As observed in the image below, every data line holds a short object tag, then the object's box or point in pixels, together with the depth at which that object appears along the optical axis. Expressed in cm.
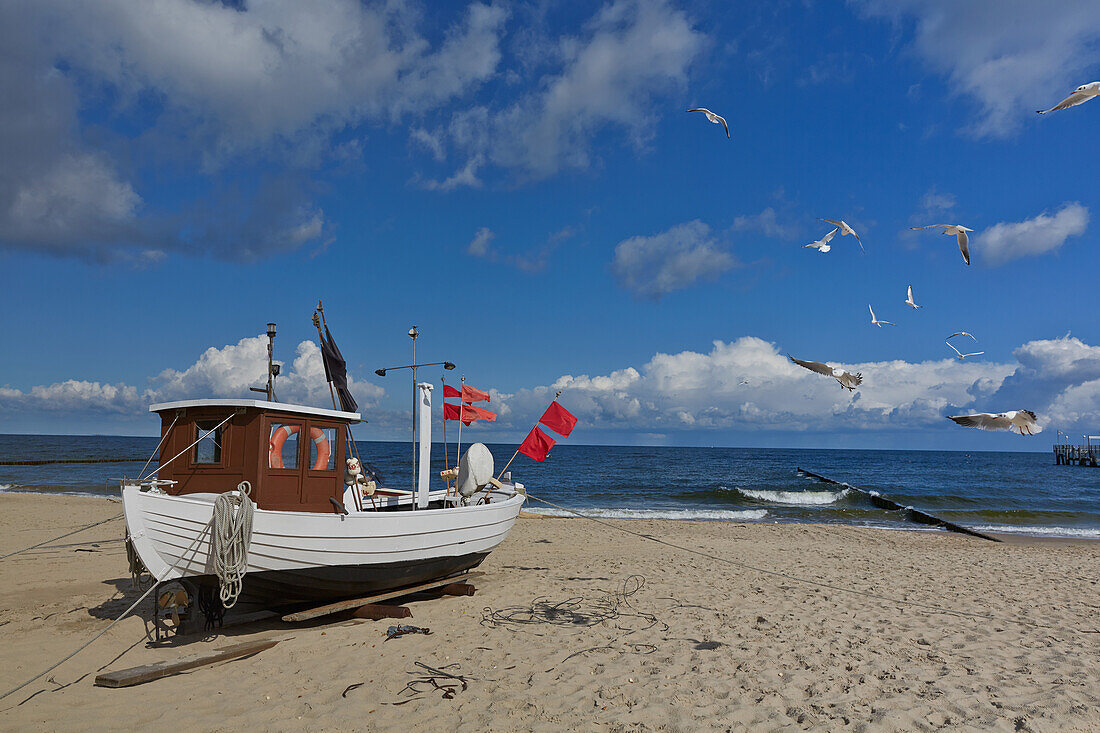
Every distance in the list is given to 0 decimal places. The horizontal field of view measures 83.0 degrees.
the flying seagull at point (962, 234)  828
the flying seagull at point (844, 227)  923
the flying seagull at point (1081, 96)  633
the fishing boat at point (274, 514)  666
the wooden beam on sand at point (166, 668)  564
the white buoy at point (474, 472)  980
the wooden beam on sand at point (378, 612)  800
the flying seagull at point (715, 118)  817
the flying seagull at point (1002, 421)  625
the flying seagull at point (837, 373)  743
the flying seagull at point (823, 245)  930
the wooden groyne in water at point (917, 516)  2061
